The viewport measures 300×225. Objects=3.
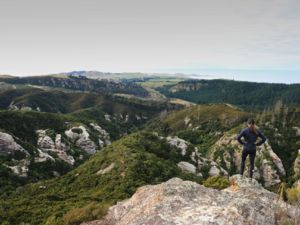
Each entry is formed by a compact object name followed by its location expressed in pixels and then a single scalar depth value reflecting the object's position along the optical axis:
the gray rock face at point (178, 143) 83.97
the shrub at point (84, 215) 22.35
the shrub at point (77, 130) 139.93
